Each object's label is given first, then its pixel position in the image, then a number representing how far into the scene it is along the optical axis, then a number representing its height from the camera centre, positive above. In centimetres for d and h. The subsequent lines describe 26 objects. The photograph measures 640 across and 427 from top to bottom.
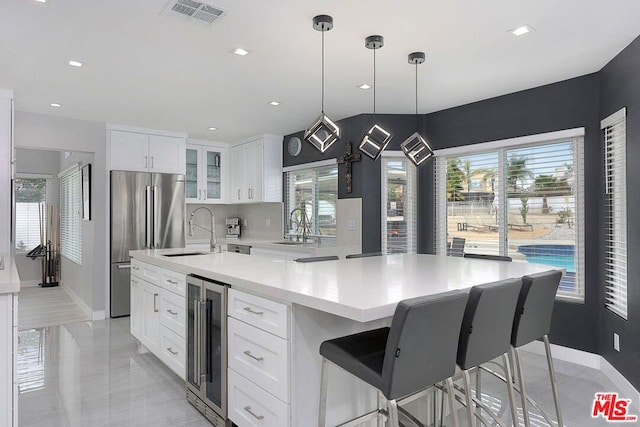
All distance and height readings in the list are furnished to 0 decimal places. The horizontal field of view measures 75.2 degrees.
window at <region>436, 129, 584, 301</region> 373 +11
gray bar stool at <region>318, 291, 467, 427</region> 149 -55
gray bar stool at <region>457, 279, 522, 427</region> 179 -51
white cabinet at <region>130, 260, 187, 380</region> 292 -79
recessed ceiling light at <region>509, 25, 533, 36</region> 266 +117
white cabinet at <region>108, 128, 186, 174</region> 535 +82
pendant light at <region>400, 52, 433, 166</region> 322 +48
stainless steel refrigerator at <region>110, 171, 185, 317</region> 527 -8
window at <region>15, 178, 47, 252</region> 789 +1
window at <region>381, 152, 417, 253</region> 490 +7
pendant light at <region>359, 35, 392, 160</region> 315 +53
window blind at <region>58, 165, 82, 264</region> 608 -2
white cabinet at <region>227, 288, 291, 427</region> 192 -75
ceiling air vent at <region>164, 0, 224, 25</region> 234 +117
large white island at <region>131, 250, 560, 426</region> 179 -52
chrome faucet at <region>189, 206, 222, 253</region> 397 -28
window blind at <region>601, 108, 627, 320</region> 311 -1
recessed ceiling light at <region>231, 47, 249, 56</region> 299 +117
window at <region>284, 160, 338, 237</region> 547 +20
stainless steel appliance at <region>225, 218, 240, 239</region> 715 -30
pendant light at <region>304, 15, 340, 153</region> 288 +55
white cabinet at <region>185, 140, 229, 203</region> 639 +63
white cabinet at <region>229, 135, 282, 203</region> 605 +63
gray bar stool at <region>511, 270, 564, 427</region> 211 -53
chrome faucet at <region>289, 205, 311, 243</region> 570 -18
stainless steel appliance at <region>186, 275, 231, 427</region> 238 -83
